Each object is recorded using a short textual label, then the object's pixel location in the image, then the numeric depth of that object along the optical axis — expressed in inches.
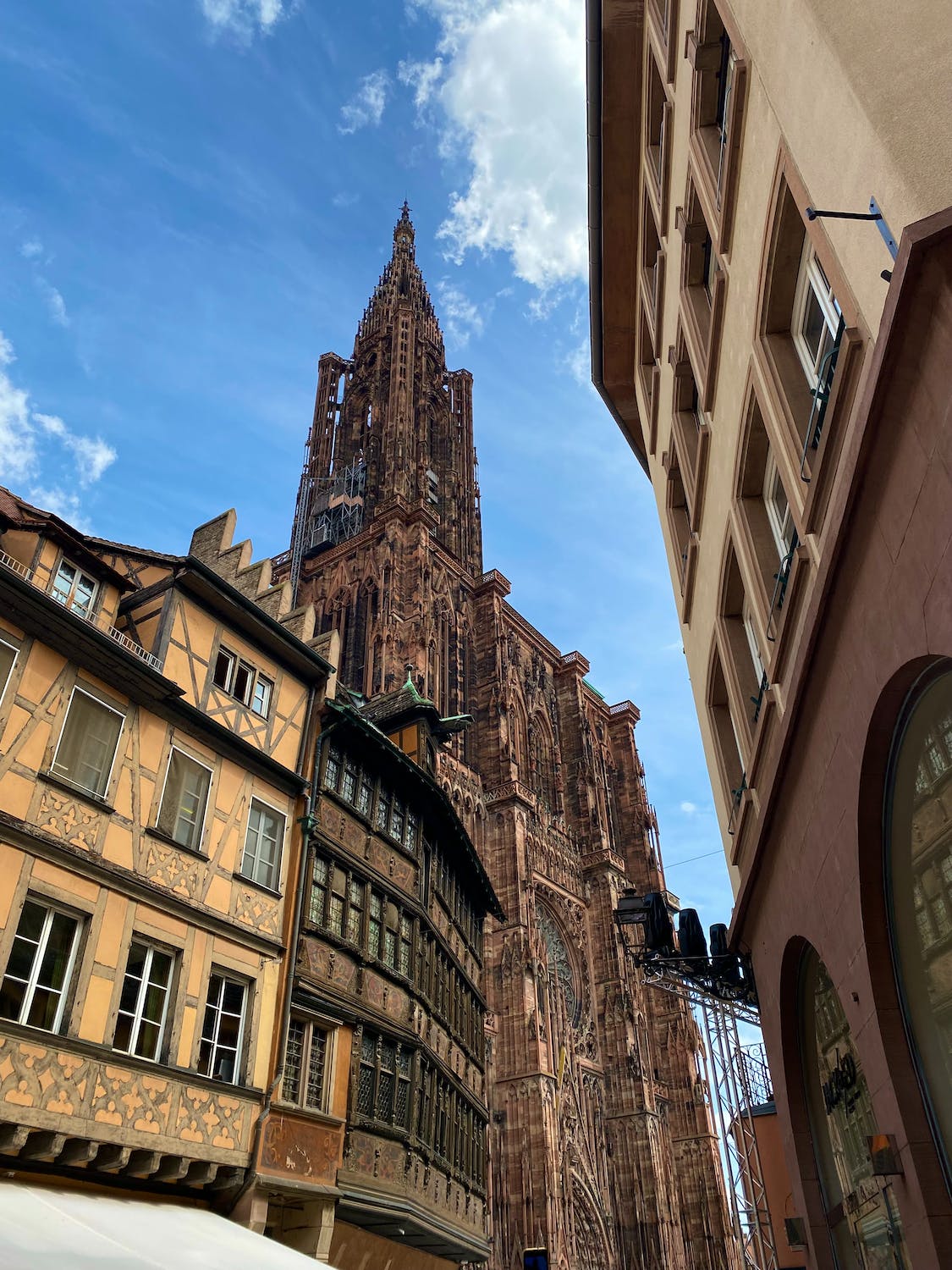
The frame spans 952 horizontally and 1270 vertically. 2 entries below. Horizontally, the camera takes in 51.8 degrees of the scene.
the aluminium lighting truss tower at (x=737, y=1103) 737.0
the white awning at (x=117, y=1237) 285.3
